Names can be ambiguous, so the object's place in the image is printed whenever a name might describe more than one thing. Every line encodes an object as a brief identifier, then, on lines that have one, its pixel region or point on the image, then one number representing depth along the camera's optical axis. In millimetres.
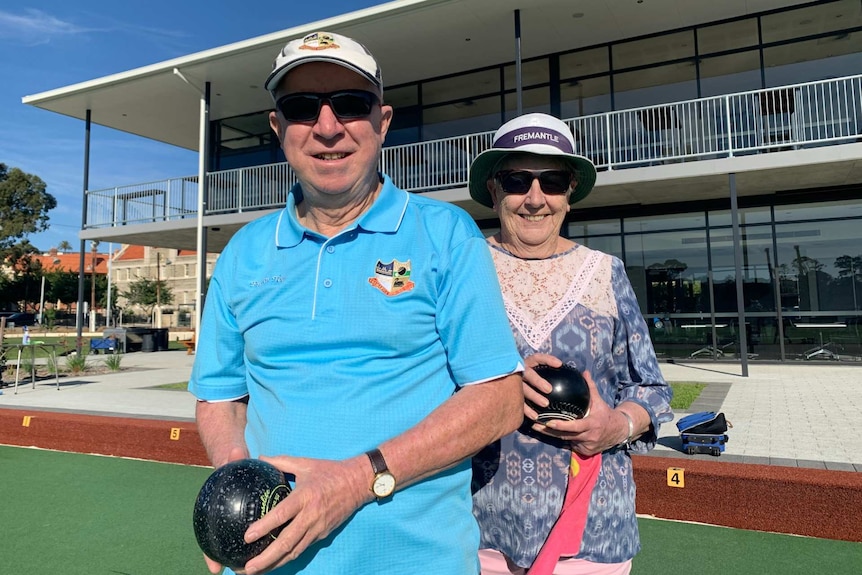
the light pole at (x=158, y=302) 59706
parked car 48788
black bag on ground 4984
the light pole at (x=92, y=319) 47425
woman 1647
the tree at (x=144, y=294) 62812
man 1215
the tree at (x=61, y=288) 66062
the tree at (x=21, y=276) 56031
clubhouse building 11617
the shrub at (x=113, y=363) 14414
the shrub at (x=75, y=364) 13812
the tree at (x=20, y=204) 55844
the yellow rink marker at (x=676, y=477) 4172
